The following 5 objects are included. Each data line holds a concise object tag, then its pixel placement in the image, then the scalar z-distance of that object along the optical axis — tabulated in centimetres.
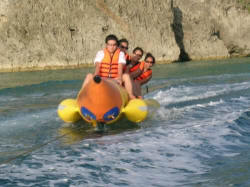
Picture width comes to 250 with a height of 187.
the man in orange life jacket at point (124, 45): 1574
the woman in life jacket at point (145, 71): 1623
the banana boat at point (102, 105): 1052
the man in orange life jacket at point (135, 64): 1620
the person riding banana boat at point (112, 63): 1273
